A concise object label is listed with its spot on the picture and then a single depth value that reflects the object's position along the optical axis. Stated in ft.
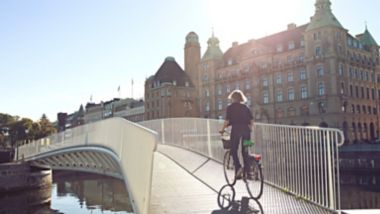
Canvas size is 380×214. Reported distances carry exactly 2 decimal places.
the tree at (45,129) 245.78
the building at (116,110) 353.51
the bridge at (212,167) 22.40
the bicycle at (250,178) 24.59
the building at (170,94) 298.76
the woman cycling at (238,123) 25.67
